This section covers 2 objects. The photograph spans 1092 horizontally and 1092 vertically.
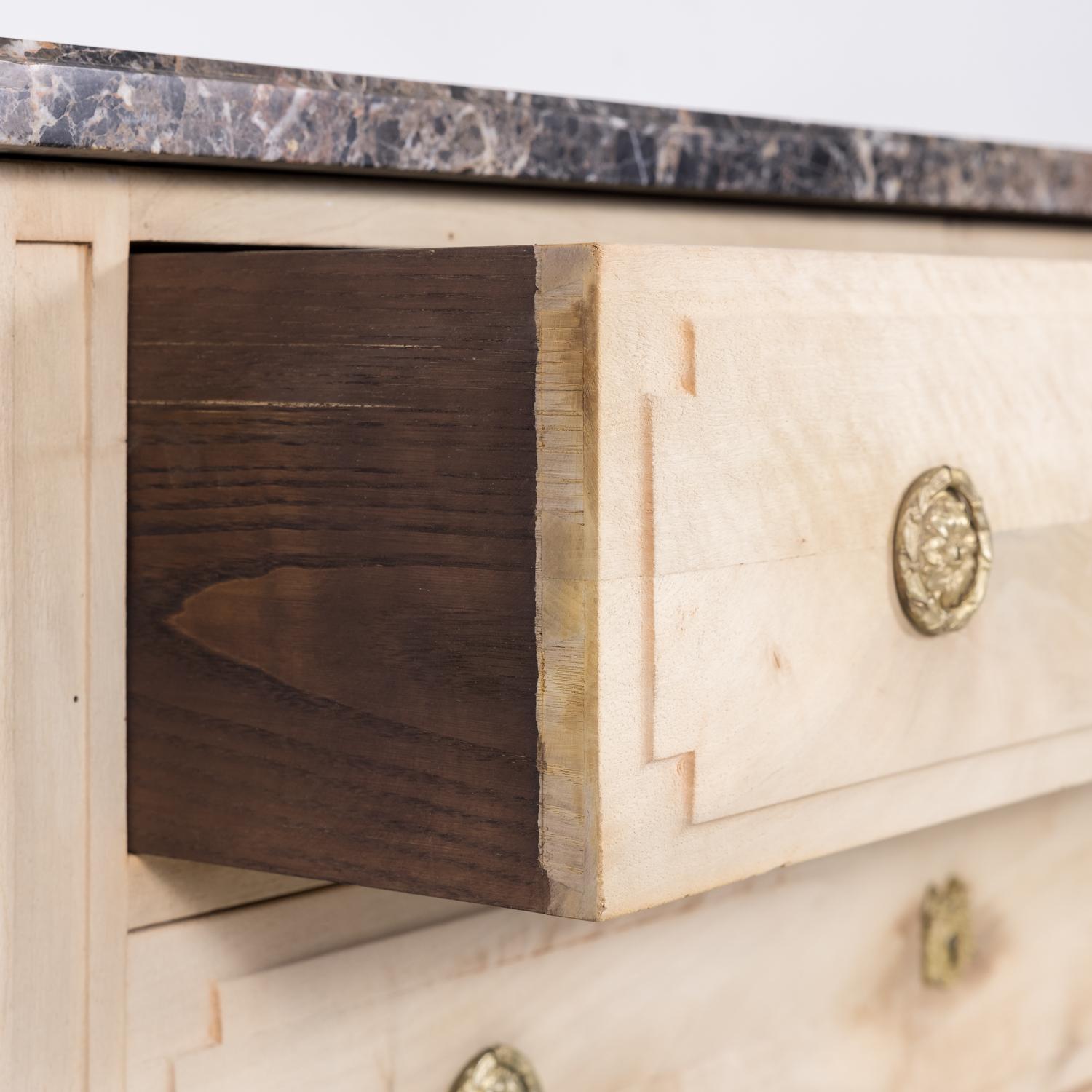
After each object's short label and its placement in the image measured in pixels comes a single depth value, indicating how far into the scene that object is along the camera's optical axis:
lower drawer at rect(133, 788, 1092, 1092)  1.35
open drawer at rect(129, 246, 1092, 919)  1.19
